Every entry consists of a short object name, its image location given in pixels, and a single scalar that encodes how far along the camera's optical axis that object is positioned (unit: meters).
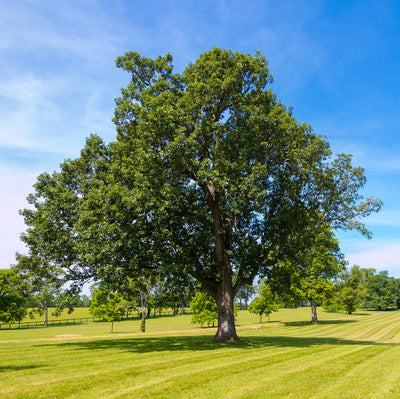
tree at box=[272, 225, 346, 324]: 47.66
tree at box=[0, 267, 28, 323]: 70.44
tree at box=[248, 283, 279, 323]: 53.58
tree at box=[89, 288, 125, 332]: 46.84
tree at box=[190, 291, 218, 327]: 49.16
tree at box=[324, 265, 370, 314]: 52.73
